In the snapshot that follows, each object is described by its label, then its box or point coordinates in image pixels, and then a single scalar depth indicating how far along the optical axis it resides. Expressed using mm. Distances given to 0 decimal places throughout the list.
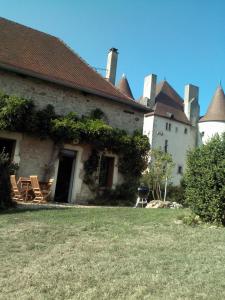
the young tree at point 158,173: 14061
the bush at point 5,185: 7797
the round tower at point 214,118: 32436
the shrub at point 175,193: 14115
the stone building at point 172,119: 29985
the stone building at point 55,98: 11401
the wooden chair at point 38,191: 10102
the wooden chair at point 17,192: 10163
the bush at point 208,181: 6258
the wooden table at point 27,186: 10432
